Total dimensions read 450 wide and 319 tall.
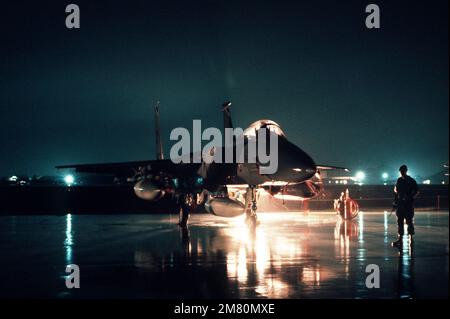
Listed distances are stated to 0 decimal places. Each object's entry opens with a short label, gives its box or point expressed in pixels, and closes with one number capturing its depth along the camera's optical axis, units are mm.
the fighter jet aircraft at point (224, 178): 18300
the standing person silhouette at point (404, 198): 14883
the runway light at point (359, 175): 76344
